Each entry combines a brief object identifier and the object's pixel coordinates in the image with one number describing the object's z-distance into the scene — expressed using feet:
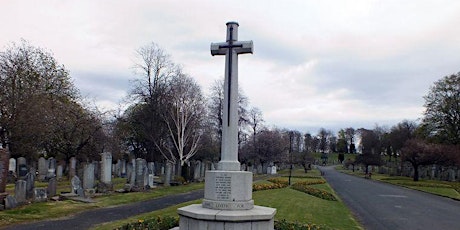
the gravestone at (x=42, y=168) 89.10
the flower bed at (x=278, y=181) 102.58
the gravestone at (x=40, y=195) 51.83
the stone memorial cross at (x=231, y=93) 30.60
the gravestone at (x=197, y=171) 104.55
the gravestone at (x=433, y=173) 162.78
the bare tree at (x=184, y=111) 120.47
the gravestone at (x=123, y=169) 111.25
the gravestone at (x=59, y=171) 90.94
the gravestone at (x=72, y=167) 85.51
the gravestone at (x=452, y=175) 148.97
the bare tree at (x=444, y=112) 162.05
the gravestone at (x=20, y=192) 48.56
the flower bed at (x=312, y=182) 105.20
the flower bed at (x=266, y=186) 83.95
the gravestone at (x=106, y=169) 67.70
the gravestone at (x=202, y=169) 111.54
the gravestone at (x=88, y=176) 65.21
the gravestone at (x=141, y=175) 75.46
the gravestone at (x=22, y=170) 85.71
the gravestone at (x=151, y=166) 94.02
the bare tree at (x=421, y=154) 138.51
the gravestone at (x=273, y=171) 180.65
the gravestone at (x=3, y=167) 47.93
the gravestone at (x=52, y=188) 56.08
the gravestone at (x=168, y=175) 88.72
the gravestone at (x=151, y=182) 81.93
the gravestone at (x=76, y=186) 57.41
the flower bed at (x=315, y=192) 70.18
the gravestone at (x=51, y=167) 90.44
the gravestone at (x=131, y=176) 75.12
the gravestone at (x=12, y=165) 85.68
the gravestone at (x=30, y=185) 52.54
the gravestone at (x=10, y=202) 45.34
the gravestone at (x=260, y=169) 178.60
